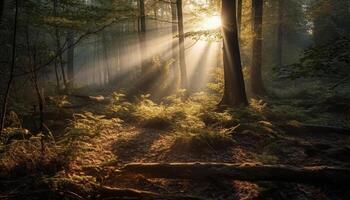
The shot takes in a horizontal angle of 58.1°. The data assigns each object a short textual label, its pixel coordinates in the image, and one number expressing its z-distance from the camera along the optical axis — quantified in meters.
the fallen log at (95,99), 17.64
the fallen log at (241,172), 6.16
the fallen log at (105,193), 5.68
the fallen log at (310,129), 10.83
